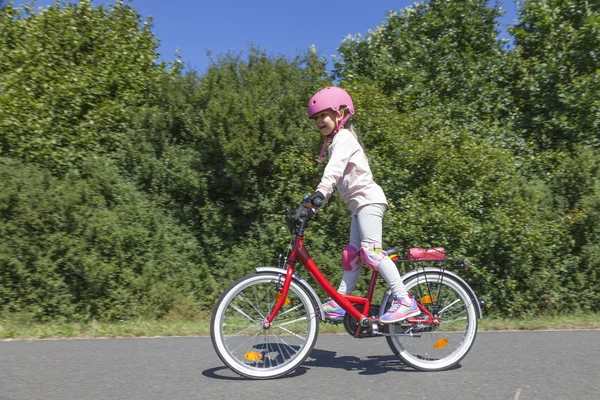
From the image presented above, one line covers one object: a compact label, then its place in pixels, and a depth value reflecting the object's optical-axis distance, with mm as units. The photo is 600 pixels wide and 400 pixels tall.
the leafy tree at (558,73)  10914
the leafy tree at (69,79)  9539
